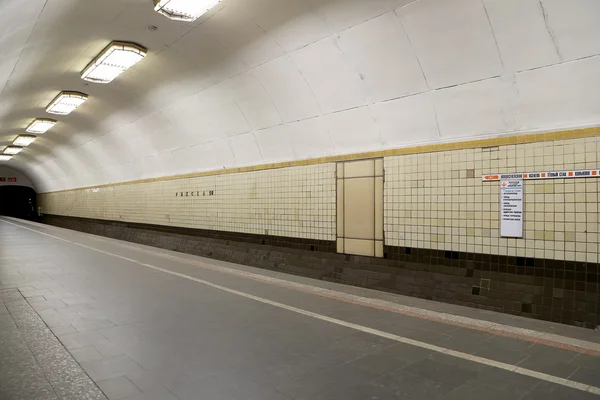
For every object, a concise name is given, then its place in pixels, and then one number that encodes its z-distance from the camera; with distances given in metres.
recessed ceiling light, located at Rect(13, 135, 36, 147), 17.78
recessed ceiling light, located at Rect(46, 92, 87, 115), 10.73
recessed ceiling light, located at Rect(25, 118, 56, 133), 14.21
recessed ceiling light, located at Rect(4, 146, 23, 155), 20.98
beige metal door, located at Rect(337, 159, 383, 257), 6.48
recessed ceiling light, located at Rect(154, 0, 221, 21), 5.47
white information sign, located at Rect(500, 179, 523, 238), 4.90
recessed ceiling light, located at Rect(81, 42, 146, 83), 7.45
